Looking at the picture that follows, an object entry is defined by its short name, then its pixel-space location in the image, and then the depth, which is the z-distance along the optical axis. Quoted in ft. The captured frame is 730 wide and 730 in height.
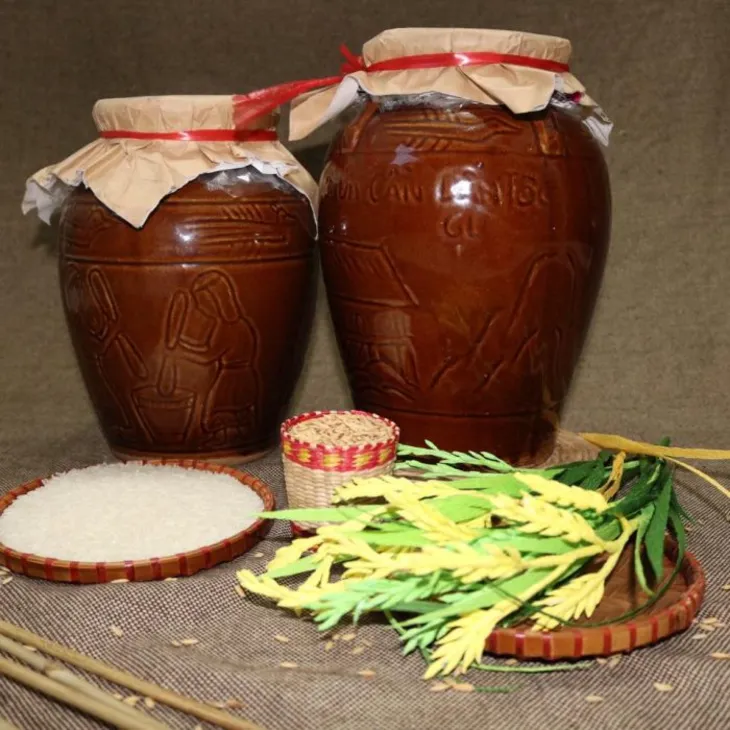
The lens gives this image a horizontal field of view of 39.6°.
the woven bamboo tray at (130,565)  3.19
